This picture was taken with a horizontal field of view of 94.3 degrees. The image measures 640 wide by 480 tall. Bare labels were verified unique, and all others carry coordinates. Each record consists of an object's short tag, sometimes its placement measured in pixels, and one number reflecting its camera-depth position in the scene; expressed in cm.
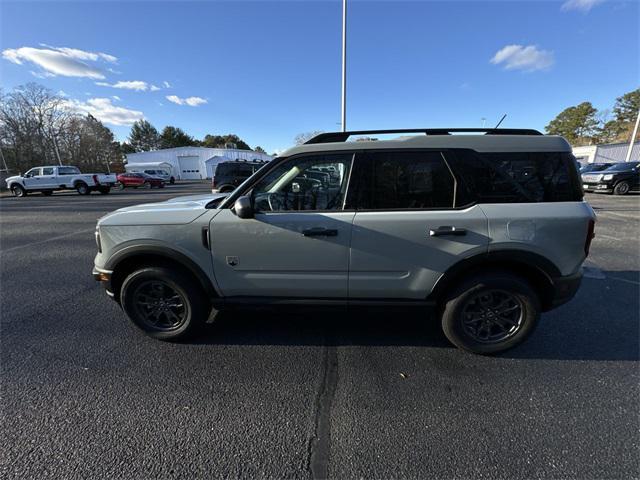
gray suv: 246
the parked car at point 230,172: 1235
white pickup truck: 1980
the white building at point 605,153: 3088
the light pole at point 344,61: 1528
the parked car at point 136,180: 2839
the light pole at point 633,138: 2186
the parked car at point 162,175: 3201
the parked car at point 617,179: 1491
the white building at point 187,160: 5622
